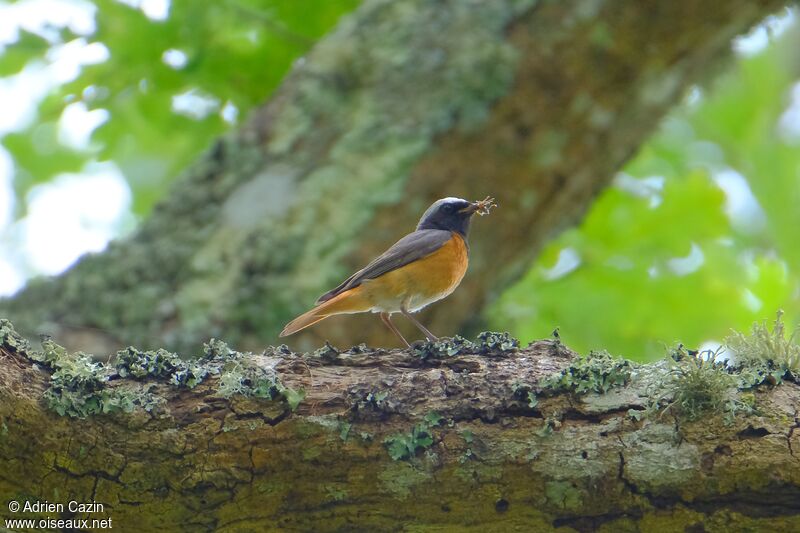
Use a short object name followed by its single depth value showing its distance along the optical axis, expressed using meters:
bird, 10.52
